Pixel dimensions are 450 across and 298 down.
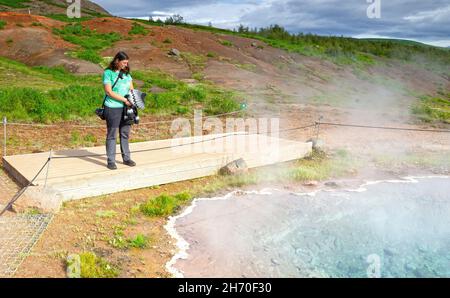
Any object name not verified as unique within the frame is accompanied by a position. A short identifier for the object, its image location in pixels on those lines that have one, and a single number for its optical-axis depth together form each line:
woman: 6.00
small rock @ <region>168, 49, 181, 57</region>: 24.67
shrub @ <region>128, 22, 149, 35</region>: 28.75
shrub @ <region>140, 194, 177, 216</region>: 6.00
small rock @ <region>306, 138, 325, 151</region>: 9.27
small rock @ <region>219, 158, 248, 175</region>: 7.55
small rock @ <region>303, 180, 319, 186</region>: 7.54
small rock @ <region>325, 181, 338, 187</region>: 7.59
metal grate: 4.40
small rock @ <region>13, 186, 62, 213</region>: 5.52
